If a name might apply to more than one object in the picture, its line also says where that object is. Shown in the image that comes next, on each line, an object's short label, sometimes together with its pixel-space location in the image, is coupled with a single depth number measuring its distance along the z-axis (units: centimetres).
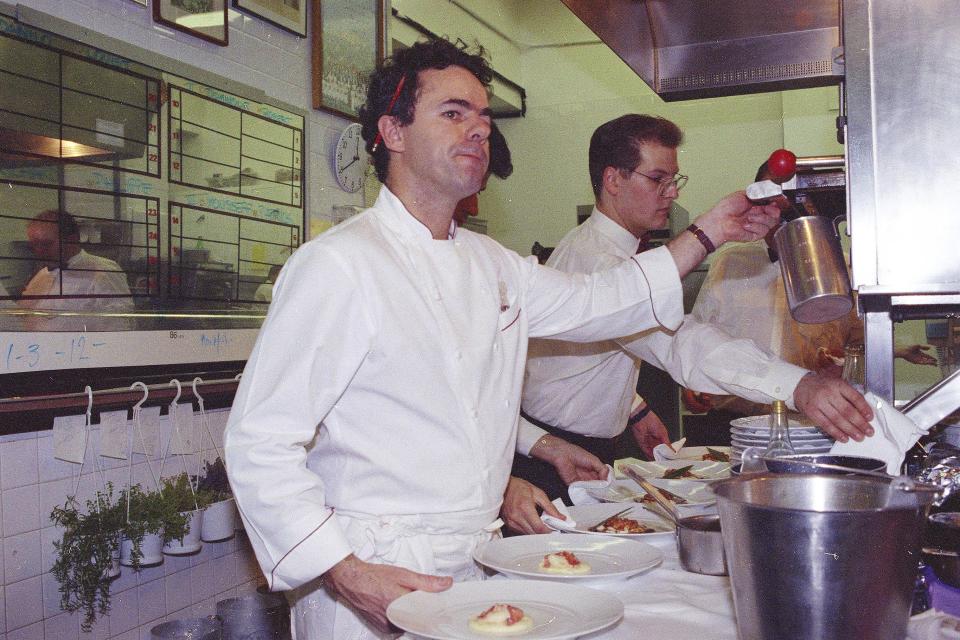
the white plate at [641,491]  202
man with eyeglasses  235
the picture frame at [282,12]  358
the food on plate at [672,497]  188
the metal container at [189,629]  285
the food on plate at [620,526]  172
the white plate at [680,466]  231
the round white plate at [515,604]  111
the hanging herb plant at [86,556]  265
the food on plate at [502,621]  111
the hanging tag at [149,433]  299
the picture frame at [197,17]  313
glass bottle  175
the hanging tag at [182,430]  313
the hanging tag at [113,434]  283
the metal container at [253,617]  306
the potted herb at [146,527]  276
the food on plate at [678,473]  229
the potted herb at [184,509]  290
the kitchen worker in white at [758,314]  374
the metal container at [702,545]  142
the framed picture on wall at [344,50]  399
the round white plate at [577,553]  139
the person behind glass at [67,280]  259
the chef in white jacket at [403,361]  153
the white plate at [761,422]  201
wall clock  415
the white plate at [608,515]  168
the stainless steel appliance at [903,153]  137
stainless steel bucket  89
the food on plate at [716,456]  265
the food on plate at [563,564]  141
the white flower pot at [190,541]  290
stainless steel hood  209
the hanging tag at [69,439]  272
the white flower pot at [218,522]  305
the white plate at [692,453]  274
